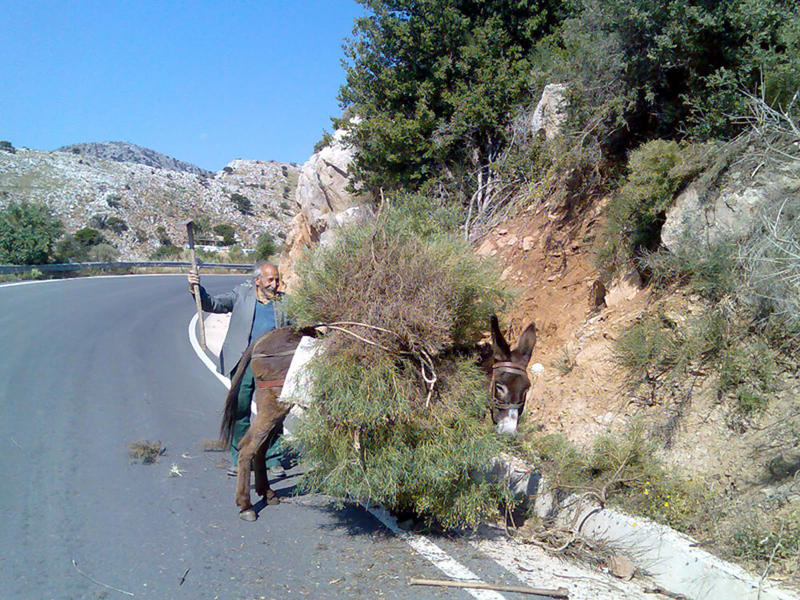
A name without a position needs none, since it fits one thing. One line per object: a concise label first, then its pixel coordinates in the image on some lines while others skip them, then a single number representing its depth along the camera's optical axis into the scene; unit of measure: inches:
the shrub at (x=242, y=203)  2420.0
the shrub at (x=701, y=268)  223.8
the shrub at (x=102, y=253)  1247.5
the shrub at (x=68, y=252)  1119.8
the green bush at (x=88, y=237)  1542.8
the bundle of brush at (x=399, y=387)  155.3
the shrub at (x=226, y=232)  2003.0
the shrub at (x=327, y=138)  660.1
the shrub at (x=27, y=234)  984.5
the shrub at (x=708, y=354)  195.5
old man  237.6
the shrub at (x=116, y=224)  1890.0
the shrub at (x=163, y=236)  1931.6
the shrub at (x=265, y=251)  1009.5
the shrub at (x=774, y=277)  190.4
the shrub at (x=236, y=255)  1518.2
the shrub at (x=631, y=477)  170.9
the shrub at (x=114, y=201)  2089.0
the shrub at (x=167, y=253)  1622.8
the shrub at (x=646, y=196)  263.3
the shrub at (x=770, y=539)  142.3
